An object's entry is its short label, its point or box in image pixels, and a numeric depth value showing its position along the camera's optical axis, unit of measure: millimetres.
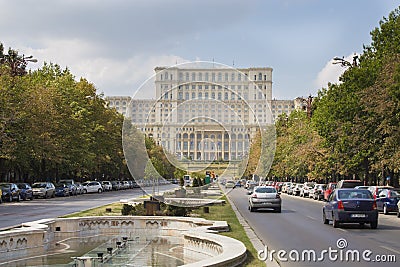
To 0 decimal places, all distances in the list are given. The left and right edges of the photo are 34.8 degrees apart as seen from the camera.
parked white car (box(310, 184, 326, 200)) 58238
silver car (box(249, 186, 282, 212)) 36219
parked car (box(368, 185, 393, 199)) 38316
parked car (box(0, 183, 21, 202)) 48178
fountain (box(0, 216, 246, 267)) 15997
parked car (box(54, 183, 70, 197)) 62062
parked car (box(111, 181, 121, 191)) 91731
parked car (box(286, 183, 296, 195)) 76294
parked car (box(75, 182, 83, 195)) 69006
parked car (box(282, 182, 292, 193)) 80375
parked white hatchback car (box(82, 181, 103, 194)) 73588
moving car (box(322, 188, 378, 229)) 24391
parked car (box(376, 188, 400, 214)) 36062
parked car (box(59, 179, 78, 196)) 65744
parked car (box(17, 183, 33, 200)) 52094
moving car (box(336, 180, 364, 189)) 46919
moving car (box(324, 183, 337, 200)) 50325
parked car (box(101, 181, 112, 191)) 85250
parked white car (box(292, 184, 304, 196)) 71225
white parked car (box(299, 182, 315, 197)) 65562
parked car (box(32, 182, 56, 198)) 55778
